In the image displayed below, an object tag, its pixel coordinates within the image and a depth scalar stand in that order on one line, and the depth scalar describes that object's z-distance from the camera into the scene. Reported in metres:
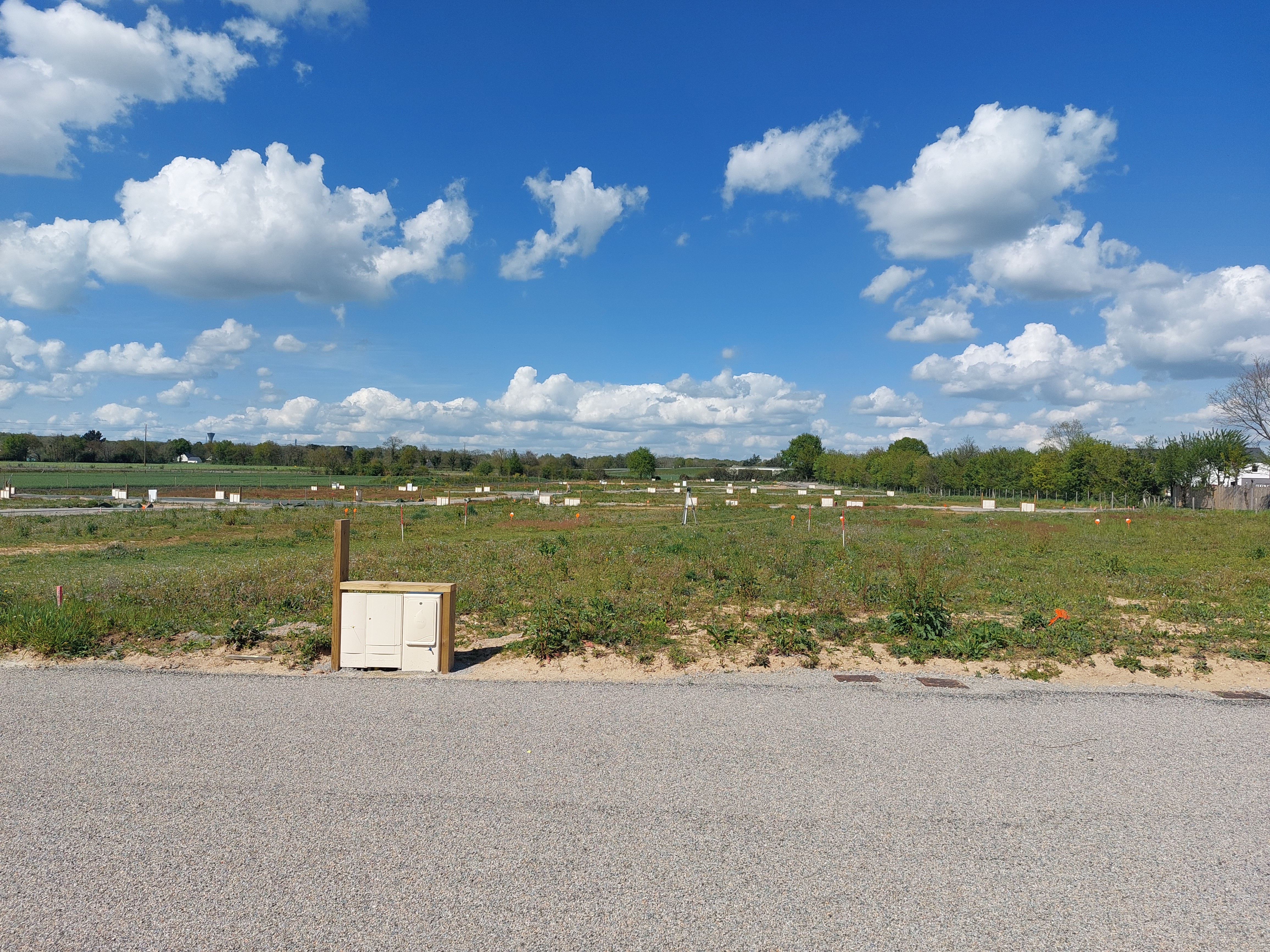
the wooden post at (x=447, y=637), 8.52
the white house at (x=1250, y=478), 65.38
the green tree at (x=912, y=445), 155.25
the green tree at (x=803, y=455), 168.75
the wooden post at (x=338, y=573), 8.53
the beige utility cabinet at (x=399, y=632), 8.48
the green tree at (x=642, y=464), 146.38
